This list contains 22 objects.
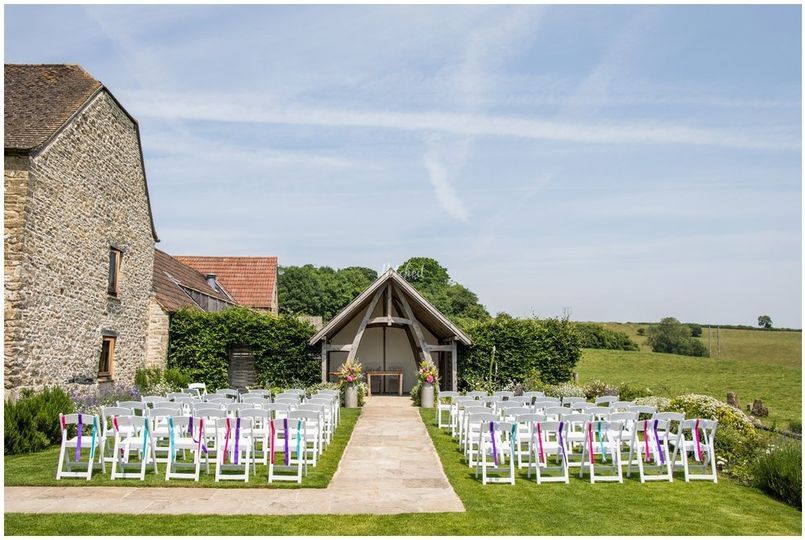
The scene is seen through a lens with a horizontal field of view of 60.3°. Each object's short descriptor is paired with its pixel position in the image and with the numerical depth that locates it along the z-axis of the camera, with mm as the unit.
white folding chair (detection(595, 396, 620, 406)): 14409
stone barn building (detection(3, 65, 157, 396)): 13641
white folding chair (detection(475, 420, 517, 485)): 9633
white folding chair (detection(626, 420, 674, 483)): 10039
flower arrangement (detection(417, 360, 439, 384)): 20688
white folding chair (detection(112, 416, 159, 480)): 9383
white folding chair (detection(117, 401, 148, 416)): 11270
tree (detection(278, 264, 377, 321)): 59156
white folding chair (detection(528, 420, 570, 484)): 9484
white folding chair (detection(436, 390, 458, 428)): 15218
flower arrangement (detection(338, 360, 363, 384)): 20109
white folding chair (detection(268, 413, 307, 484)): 9406
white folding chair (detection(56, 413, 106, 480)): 9359
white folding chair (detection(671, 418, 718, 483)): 9953
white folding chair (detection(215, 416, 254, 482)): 9406
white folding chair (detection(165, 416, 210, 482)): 9391
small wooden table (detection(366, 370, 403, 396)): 24188
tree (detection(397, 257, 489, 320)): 65812
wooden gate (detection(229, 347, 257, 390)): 23469
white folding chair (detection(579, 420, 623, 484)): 9805
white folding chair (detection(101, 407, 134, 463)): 9807
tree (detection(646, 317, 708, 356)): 60219
